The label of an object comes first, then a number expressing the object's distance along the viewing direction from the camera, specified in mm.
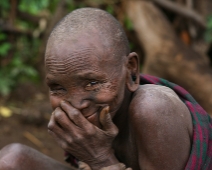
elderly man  2244
